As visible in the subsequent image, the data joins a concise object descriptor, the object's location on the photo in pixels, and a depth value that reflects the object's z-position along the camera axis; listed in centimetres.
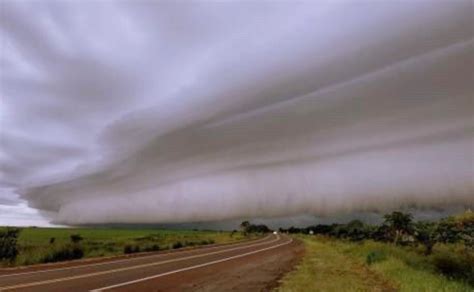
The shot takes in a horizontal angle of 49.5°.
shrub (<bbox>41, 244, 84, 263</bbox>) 2797
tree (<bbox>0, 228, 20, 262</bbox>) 2759
